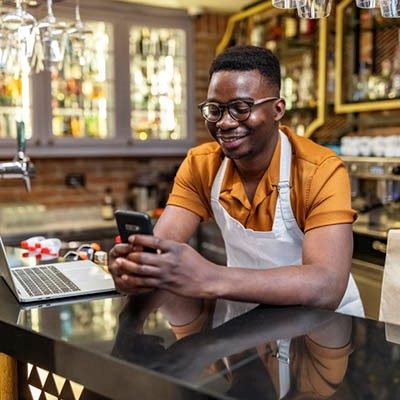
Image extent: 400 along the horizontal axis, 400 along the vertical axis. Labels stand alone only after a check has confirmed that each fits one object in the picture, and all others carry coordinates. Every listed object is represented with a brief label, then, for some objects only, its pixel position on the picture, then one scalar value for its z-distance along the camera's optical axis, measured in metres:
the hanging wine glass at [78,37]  2.44
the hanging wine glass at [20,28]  2.13
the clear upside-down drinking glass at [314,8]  1.63
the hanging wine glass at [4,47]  2.27
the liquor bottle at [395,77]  3.14
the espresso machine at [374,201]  2.87
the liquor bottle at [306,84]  3.86
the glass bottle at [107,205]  4.11
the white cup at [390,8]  1.56
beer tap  1.96
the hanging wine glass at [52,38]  2.26
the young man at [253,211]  1.08
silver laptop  1.35
